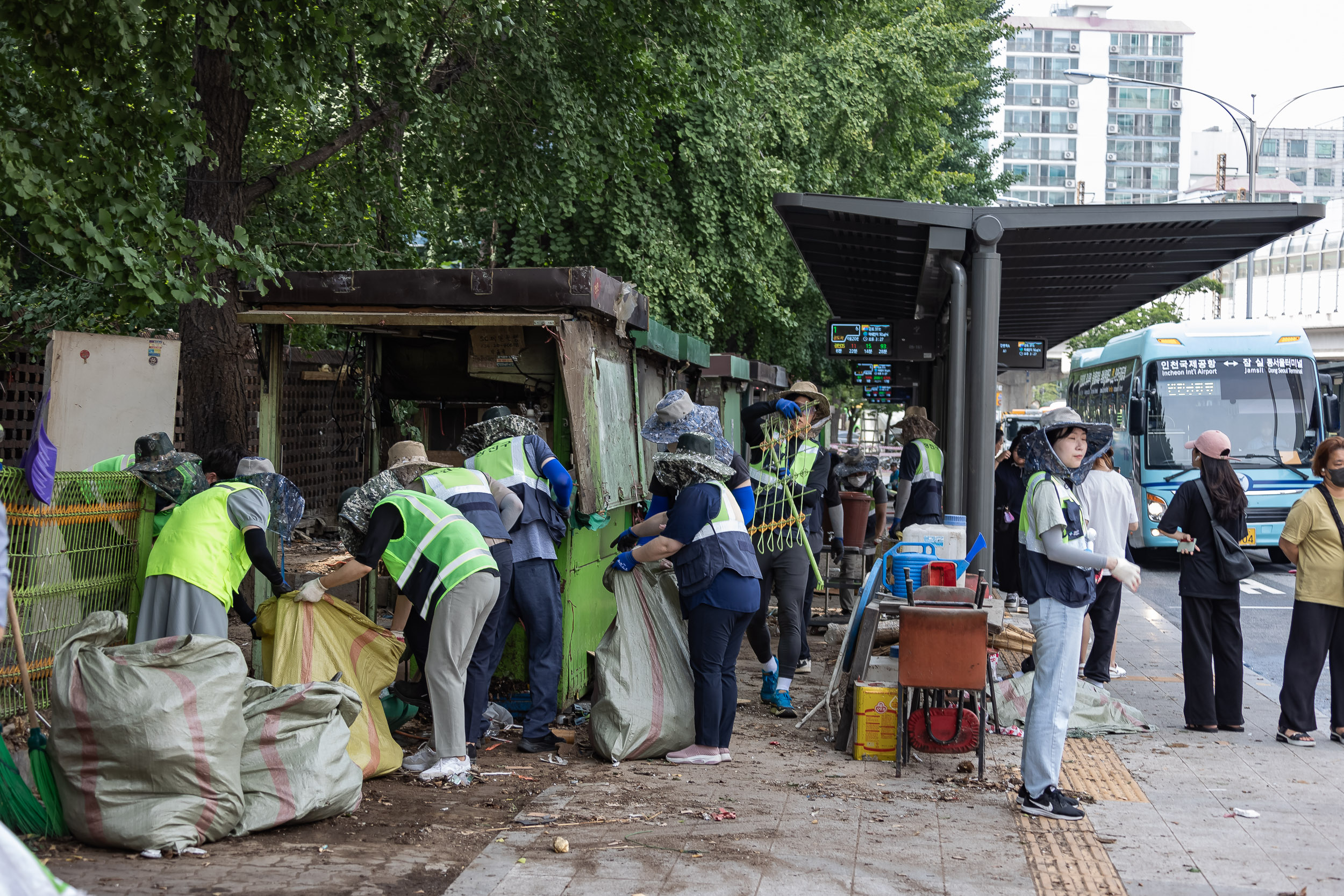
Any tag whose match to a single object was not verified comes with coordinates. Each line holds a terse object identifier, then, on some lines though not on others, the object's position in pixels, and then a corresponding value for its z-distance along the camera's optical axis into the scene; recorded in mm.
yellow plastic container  6383
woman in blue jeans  5289
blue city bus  15555
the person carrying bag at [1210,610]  7168
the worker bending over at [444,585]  5621
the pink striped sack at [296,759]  4777
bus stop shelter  8070
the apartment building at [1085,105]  115688
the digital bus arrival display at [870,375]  19141
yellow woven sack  5582
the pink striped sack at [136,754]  4426
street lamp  23516
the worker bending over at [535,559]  6379
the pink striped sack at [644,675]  6184
